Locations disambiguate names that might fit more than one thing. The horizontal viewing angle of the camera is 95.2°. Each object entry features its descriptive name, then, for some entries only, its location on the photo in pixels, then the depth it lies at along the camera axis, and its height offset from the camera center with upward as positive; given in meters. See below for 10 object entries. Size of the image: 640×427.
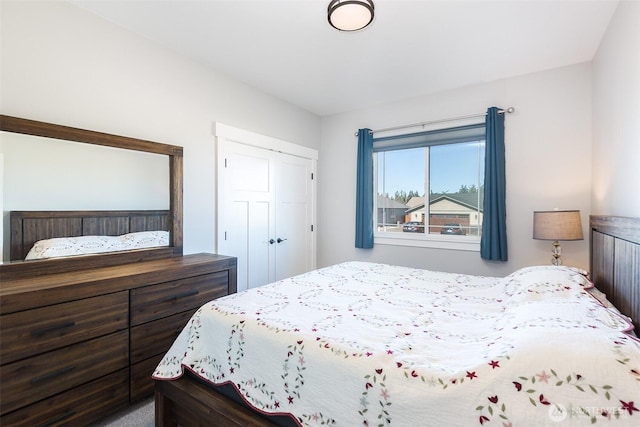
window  3.32 +0.33
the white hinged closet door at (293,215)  3.71 -0.05
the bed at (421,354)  0.83 -0.54
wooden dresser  1.44 -0.72
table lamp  2.46 -0.12
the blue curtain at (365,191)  3.86 +0.28
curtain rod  3.03 +1.06
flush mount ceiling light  1.74 +1.22
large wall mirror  1.75 +0.23
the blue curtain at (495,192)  3.02 +0.21
